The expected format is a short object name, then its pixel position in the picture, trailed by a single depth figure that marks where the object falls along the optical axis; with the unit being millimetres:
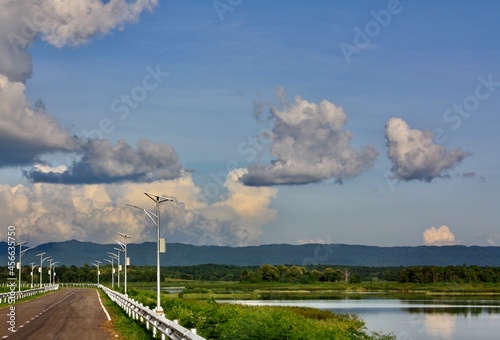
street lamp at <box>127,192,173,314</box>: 40000
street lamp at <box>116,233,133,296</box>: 73756
